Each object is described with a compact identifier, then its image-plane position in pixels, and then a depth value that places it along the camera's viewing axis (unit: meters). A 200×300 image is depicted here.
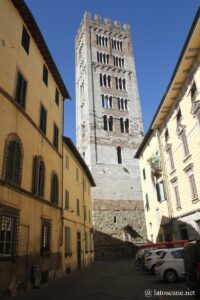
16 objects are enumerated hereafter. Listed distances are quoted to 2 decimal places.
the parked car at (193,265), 6.43
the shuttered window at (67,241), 17.55
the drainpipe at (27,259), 10.77
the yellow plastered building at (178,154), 15.44
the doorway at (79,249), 21.25
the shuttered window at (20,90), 11.80
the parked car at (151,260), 14.45
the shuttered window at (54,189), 15.45
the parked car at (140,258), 17.89
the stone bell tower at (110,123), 39.09
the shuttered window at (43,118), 14.59
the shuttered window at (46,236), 13.01
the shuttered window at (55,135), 16.80
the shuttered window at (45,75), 15.96
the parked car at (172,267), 10.97
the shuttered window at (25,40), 13.15
